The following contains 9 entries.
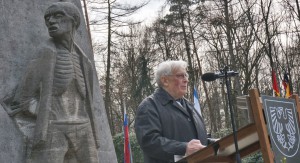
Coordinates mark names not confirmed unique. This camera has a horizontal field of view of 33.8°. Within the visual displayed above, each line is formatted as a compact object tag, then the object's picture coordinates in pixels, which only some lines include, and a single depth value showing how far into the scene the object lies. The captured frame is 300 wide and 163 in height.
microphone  4.07
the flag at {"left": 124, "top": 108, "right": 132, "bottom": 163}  12.55
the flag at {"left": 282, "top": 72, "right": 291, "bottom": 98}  15.35
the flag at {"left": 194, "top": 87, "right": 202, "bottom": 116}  12.83
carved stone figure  4.21
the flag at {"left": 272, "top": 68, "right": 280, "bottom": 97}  14.55
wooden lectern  3.41
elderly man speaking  4.01
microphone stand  3.54
